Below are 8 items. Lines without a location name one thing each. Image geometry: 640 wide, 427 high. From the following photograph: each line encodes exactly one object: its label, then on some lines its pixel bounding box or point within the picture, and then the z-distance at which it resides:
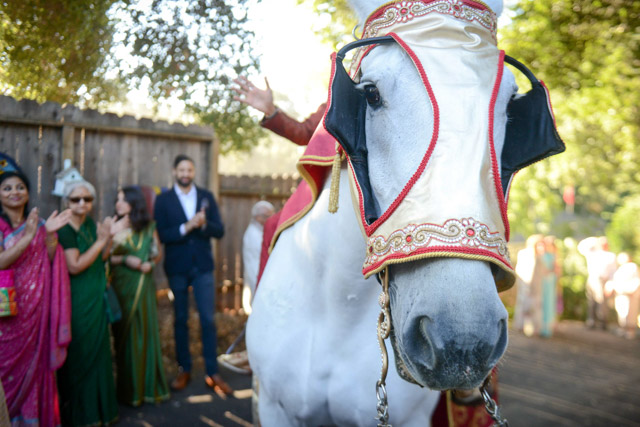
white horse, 1.04
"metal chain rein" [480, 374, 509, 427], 1.32
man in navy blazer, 4.22
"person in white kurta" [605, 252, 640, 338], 9.14
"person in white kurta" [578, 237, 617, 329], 9.73
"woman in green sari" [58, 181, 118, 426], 3.00
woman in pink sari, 2.32
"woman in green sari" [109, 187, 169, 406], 3.84
